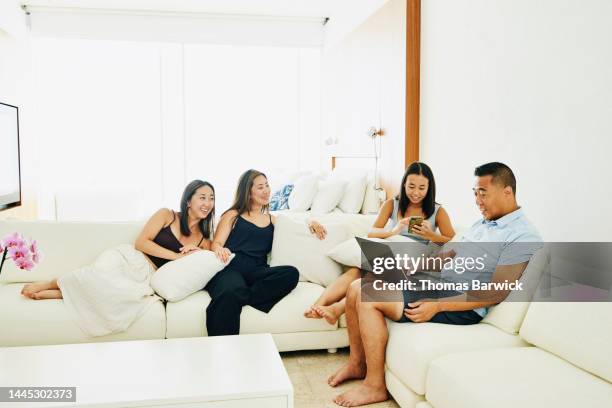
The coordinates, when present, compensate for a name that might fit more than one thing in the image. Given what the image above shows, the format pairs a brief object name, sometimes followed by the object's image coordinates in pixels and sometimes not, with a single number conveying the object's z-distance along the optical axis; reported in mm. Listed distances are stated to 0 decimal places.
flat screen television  5270
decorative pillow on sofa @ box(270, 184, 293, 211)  5715
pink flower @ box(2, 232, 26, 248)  1931
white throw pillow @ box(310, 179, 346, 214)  5047
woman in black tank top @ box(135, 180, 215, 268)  2973
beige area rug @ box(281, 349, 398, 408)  2355
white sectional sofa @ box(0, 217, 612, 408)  1685
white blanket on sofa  2570
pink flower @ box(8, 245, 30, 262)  1910
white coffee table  1649
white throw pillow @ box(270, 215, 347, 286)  3127
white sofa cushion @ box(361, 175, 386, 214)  4766
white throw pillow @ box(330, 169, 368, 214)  4848
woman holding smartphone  2885
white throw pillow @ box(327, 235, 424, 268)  2967
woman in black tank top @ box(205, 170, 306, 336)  2676
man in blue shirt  2234
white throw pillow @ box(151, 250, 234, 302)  2740
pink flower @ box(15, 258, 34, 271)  1913
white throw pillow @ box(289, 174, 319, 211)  5324
